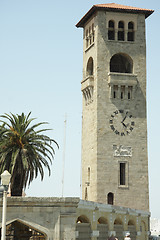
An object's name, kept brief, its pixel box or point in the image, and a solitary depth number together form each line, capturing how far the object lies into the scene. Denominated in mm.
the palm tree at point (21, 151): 42219
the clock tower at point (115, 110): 63906
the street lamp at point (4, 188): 24438
